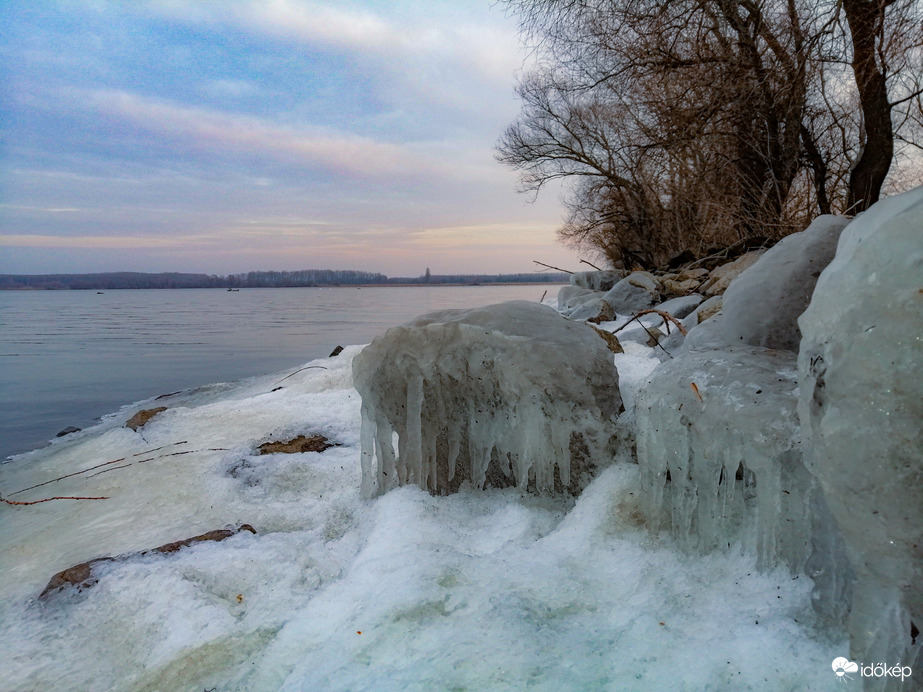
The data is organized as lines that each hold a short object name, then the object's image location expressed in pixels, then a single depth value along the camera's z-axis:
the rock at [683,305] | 8.12
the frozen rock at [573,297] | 14.03
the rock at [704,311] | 5.23
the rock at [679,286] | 10.39
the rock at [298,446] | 4.18
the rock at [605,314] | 9.78
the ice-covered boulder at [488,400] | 2.74
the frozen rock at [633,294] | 11.05
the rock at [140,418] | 5.52
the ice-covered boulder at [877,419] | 1.27
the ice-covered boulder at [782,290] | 2.52
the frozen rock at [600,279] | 16.95
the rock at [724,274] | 8.10
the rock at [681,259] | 14.14
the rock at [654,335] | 6.25
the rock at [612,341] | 4.74
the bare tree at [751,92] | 7.10
